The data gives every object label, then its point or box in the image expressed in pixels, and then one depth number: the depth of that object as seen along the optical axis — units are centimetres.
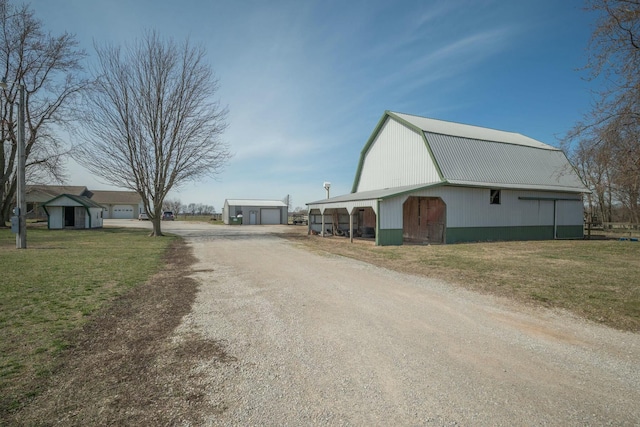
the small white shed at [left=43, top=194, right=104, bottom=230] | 2677
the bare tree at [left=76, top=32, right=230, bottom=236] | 2125
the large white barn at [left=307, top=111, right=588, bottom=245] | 1770
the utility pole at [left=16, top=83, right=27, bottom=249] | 1309
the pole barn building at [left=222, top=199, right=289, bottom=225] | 4300
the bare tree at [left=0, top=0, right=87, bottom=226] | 2381
